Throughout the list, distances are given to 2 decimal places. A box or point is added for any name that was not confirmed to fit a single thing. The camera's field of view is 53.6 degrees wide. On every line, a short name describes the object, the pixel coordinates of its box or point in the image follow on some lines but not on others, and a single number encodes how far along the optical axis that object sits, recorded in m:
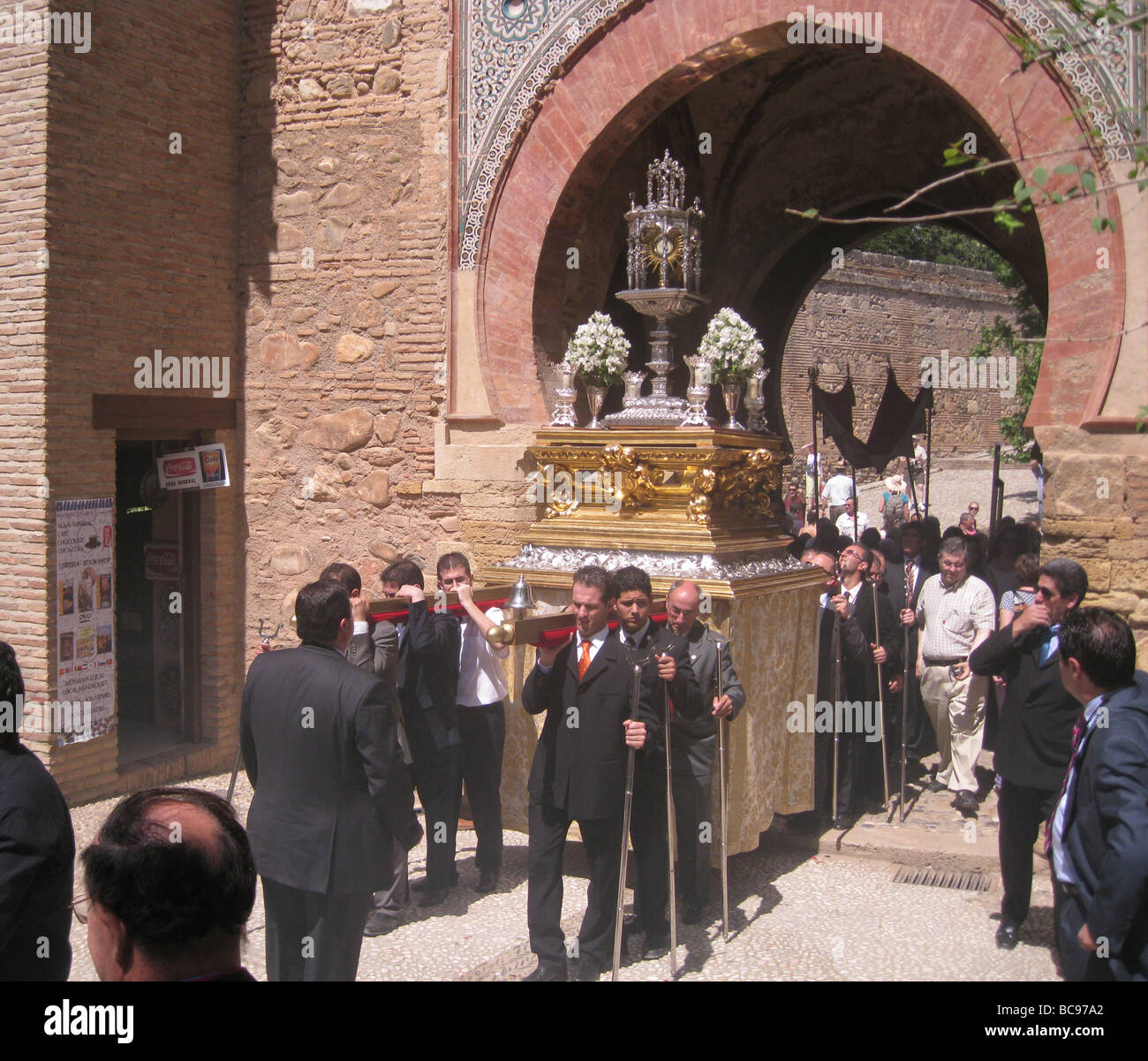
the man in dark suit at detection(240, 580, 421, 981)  3.96
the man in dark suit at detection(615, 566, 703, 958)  5.07
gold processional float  6.10
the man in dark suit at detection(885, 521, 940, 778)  7.88
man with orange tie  4.73
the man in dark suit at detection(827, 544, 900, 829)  6.88
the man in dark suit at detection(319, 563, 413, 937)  5.45
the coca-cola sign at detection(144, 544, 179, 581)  8.82
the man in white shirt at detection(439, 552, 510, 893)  5.97
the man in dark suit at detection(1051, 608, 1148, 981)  3.08
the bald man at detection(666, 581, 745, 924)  5.45
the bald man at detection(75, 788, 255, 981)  1.91
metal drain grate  6.00
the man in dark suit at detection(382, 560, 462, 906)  5.72
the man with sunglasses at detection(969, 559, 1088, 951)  4.73
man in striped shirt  7.01
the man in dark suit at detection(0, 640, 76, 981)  2.88
